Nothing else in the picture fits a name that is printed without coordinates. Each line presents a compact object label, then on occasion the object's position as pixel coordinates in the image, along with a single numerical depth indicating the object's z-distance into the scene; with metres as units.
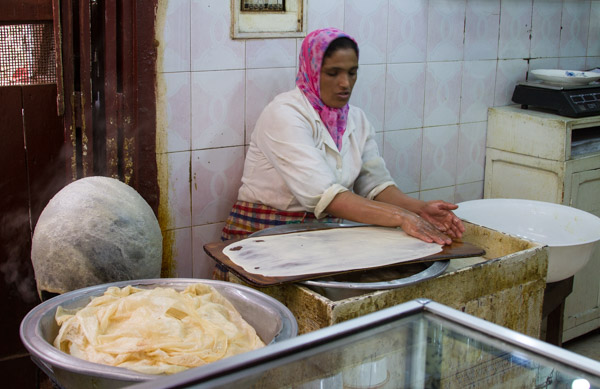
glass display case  1.14
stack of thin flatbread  1.61
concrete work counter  2.09
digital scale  3.87
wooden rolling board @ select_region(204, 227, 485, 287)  2.09
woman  2.75
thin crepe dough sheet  2.21
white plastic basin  2.95
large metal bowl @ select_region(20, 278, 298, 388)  1.50
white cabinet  3.80
